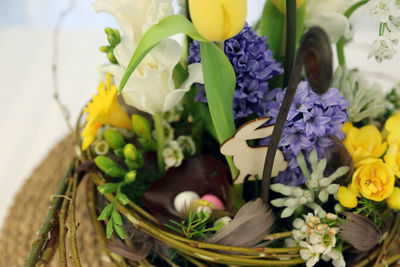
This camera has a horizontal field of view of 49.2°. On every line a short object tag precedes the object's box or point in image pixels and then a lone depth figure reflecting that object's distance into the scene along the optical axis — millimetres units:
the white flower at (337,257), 414
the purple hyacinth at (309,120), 378
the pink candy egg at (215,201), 443
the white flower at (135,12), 364
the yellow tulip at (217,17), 304
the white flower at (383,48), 378
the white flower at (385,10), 367
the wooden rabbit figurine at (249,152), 369
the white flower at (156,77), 382
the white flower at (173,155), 469
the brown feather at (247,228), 403
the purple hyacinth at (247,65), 393
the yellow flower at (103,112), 428
